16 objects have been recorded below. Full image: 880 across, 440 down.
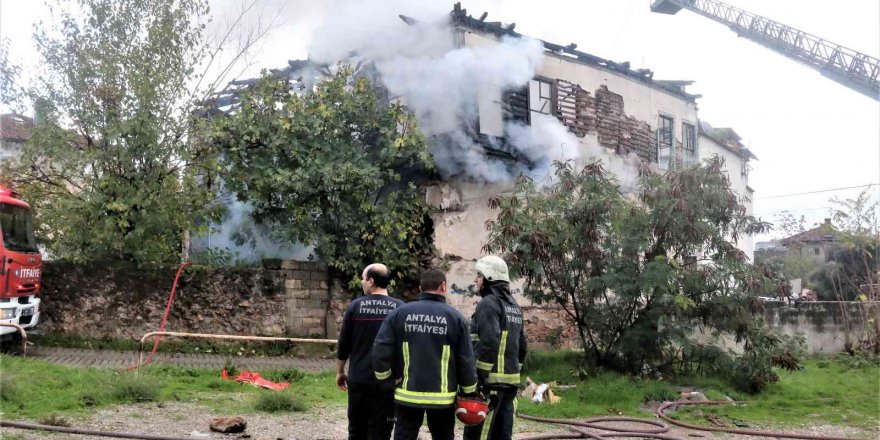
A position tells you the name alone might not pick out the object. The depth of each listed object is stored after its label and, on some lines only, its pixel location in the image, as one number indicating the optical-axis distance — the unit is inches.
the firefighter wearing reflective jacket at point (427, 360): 185.3
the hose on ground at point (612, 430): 294.4
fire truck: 414.6
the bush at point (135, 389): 313.1
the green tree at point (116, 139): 498.6
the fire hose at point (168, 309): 502.0
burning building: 569.3
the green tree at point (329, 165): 530.6
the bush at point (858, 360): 598.2
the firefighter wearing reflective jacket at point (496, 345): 204.1
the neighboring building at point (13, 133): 526.3
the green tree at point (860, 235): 666.8
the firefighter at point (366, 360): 207.6
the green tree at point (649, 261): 431.5
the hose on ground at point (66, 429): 238.5
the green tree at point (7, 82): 503.5
